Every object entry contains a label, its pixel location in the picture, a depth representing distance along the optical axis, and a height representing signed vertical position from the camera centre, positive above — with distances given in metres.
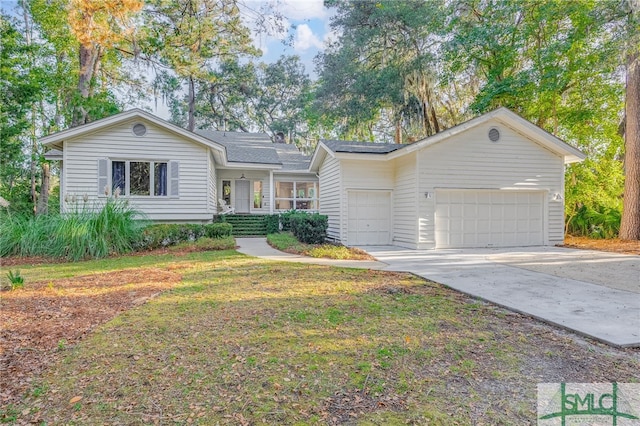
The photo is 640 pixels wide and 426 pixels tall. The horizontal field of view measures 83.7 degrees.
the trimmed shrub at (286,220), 14.36 -0.31
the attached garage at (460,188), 11.38 +0.86
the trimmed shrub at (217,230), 11.55 -0.55
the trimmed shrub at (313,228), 11.43 -0.48
